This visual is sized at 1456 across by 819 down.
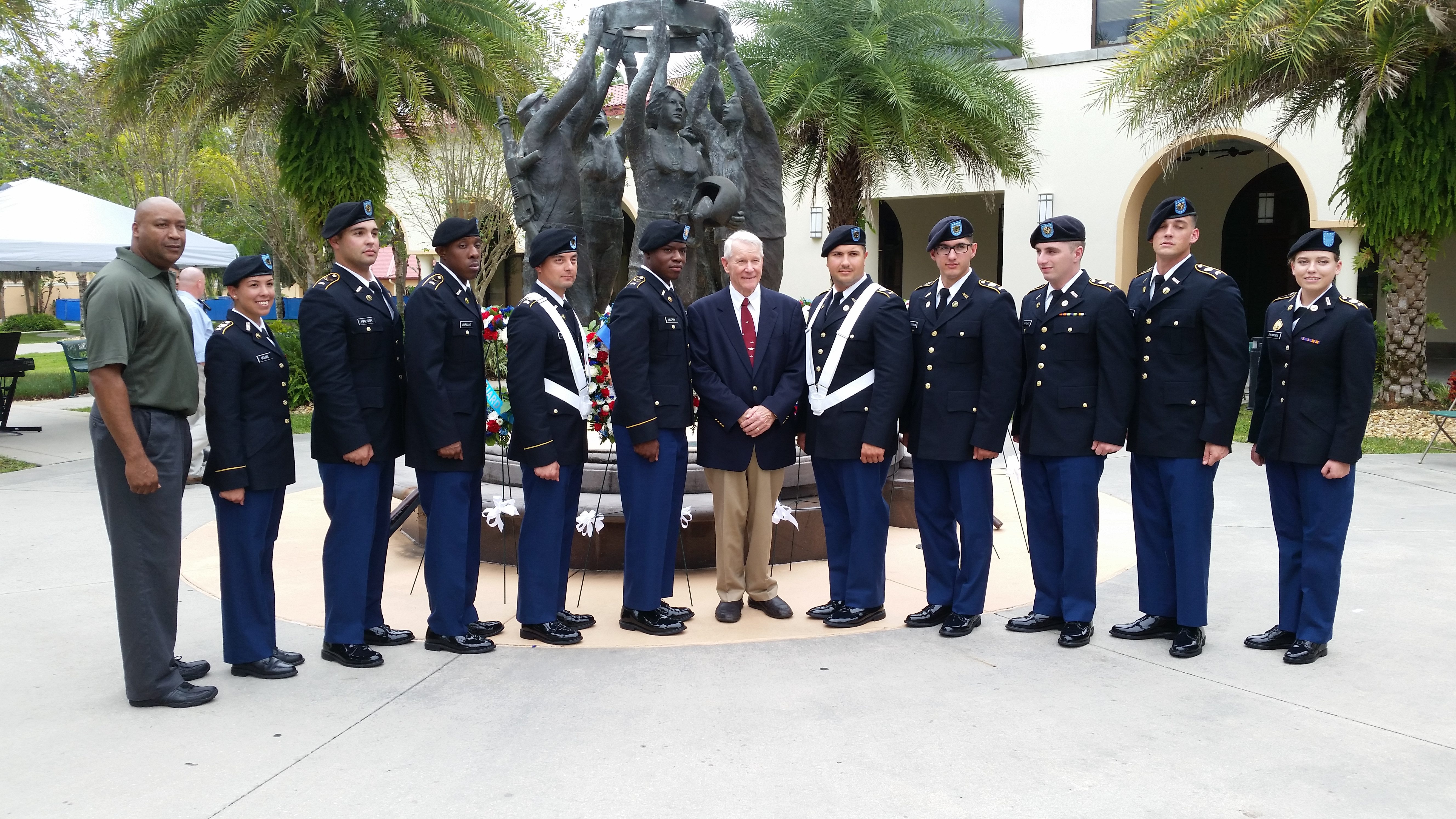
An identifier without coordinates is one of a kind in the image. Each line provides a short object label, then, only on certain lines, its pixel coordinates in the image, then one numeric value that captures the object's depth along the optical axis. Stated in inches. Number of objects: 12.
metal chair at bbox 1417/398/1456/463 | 397.1
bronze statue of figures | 292.5
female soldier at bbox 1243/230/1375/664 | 186.4
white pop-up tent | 494.3
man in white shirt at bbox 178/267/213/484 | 335.3
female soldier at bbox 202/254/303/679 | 179.6
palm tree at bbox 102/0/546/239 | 504.7
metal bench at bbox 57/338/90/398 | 618.5
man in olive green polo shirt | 163.3
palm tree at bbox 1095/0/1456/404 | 463.5
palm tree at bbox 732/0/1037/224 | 552.7
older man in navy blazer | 210.4
